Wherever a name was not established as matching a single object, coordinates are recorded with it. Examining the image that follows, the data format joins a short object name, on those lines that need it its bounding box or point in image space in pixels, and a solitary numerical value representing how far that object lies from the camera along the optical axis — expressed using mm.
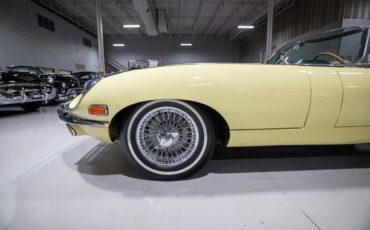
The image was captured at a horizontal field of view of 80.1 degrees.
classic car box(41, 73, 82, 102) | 6883
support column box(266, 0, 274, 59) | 8909
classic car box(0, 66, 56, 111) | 4887
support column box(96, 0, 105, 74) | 8625
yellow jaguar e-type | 1458
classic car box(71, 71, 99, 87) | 8969
